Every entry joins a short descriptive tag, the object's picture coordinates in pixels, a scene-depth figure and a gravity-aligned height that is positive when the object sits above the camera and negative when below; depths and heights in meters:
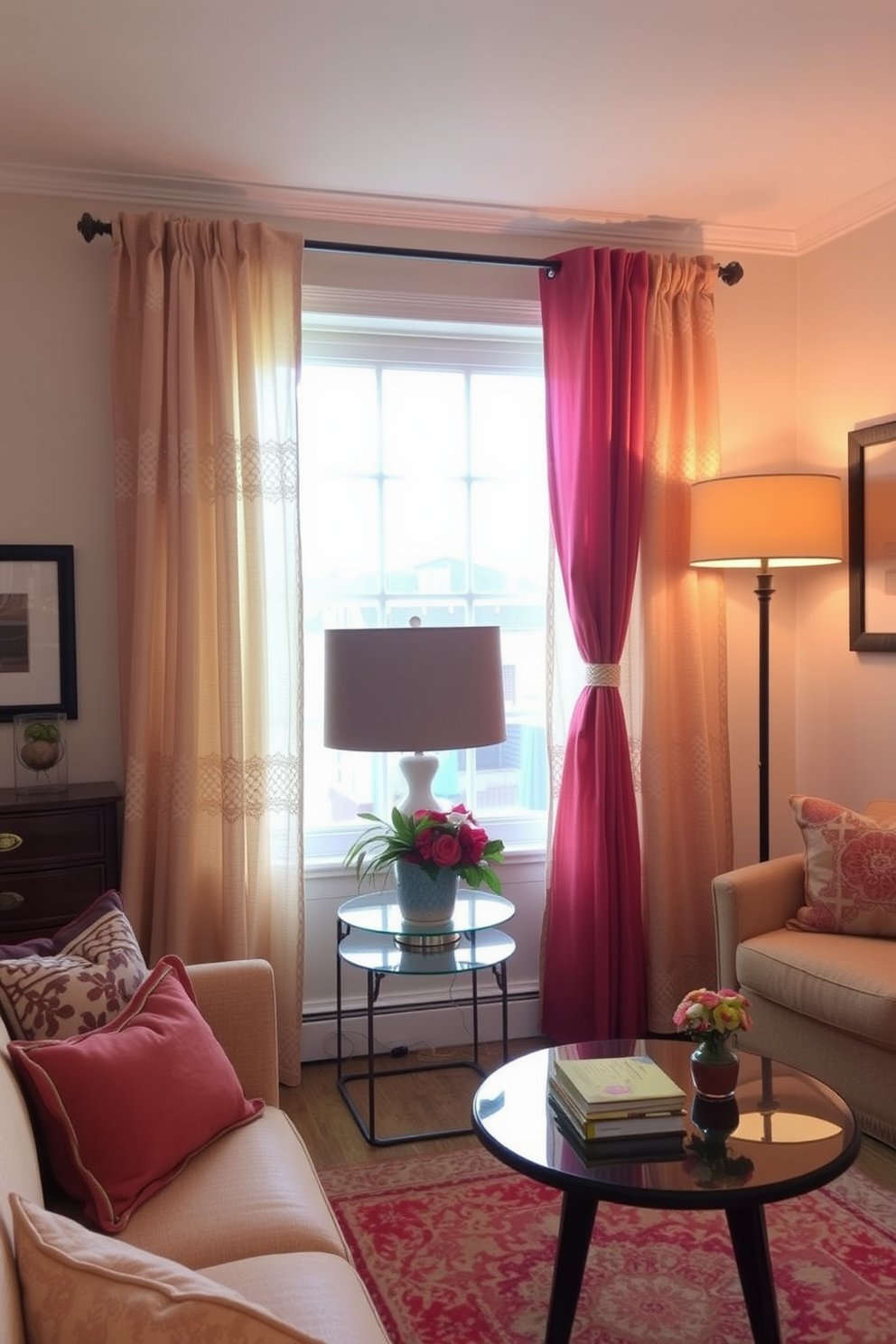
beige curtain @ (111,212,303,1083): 3.37 +0.23
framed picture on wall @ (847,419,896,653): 3.74 +0.40
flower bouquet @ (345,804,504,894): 3.04 -0.49
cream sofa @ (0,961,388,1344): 1.17 -0.87
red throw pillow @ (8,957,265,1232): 1.85 -0.74
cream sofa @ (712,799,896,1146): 2.92 -0.88
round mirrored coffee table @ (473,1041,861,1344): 1.92 -0.88
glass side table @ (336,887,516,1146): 3.02 -0.79
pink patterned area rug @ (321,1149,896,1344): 2.28 -1.31
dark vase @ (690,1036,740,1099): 2.20 -0.79
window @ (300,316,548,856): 3.90 +0.52
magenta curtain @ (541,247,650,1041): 3.76 +0.22
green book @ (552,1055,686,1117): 2.11 -0.81
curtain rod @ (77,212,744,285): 3.30 +1.30
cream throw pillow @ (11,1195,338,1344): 1.14 -0.65
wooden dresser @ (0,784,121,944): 3.09 -0.52
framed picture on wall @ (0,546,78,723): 3.41 +0.11
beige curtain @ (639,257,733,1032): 3.86 -0.01
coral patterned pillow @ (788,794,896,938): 3.22 -0.61
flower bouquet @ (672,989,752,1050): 2.19 -0.68
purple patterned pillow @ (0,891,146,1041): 2.03 -0.58
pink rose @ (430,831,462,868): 3.01 -0.50
